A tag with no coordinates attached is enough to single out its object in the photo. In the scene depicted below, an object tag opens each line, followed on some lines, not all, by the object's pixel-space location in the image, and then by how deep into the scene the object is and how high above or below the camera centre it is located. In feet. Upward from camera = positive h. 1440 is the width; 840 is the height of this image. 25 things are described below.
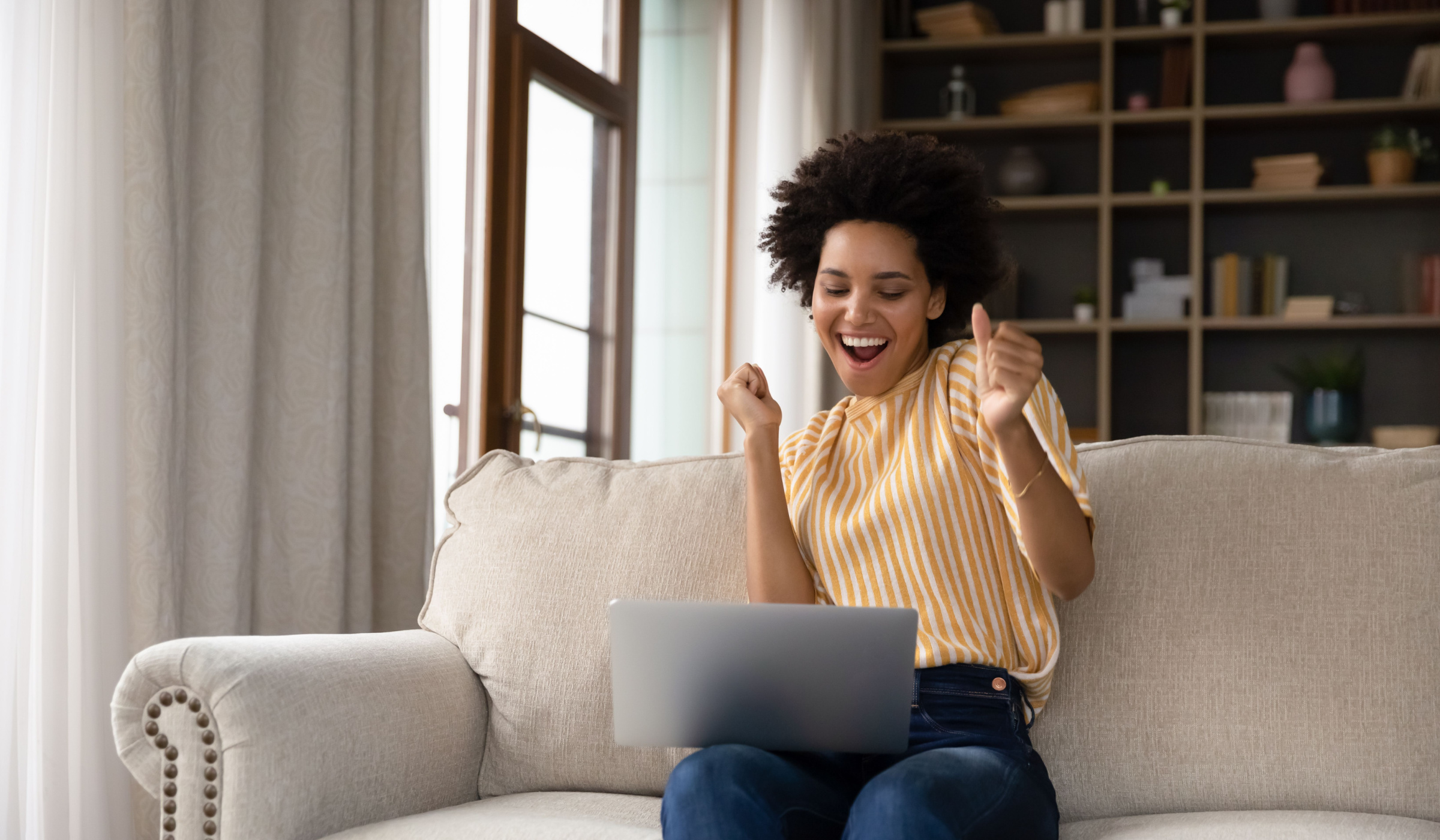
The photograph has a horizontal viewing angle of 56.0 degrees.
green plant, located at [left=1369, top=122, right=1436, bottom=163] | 13.74 +2.93
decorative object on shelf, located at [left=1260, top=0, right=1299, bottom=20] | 14.14 +4.37
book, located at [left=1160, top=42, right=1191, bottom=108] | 14.26 +3.69
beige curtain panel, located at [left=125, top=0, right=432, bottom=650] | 6.50 +0.51
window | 9.92 +1.57
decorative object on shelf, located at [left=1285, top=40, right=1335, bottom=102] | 14.02 +3.63
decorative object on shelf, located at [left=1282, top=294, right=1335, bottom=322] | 13.87 +1.22
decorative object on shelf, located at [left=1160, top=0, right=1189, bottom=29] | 14.15 +4.30
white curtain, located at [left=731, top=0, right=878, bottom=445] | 13.04 +2.84
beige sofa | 4.67 -1.00
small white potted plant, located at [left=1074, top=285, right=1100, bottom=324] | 14.42 +1.28
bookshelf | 14.07 +2.36
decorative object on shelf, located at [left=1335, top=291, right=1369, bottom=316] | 13.96 +1.27
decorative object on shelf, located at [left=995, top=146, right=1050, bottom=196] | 14.74 +2.71
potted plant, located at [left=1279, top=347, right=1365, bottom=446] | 13.70 +0.26
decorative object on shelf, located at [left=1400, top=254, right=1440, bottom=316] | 13.73 +1.48
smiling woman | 4.18 -0.30
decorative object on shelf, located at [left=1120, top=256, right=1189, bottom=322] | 14.25 +1.36
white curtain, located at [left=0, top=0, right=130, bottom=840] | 6.00 -0.06
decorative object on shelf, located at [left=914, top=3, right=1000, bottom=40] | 14.83 +4.42
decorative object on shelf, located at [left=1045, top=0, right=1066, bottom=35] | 14.66 +4.41
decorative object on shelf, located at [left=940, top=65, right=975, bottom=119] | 14.99 +3.62
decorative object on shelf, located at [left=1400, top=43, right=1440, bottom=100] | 13.62 +3.59
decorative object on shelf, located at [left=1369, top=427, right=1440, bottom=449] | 13.35 -0.09
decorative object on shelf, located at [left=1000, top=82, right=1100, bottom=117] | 14.43 +3.47
